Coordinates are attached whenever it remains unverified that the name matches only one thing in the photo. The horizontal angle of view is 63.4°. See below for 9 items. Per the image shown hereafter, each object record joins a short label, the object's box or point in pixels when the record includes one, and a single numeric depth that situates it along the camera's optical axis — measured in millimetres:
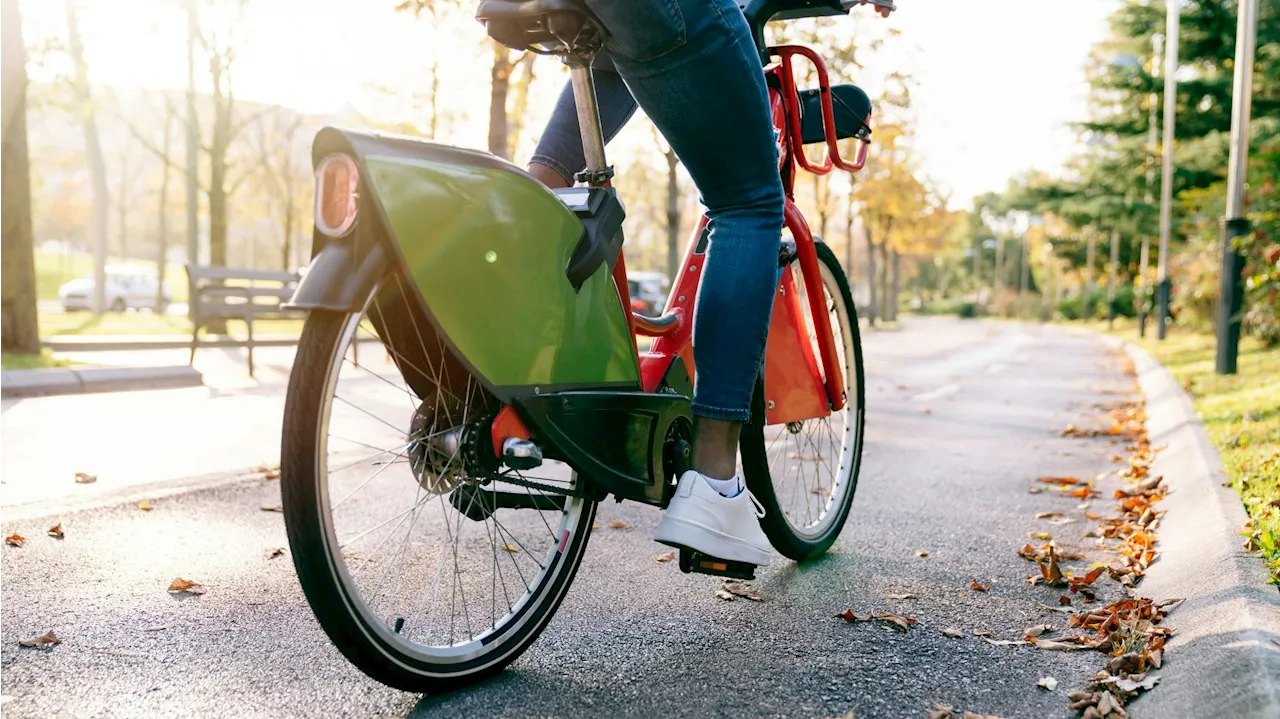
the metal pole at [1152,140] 23781
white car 38188
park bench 10664
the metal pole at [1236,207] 9672
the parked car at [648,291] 26620
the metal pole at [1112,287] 36156
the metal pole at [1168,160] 19938
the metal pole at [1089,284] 47312
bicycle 1682
